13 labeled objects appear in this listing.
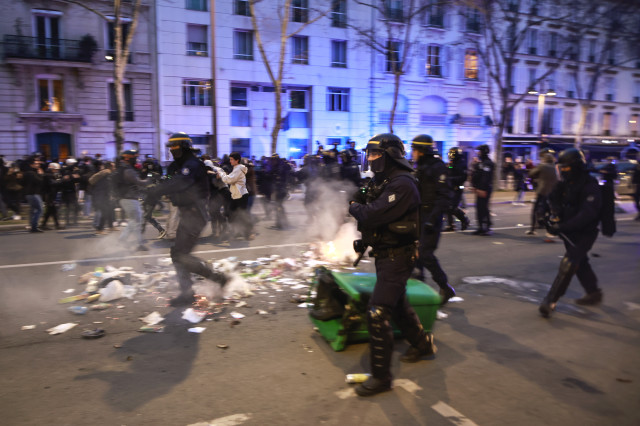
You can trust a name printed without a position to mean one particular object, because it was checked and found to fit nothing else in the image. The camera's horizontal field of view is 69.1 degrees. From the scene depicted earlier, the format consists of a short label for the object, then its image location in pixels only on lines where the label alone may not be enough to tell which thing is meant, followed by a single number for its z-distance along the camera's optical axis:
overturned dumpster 3.98
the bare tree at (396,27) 29.73
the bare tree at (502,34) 20.84
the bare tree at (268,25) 27.48
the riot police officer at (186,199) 5.11
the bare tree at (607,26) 18.77
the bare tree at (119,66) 14.95
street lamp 23.68
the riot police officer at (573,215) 4.87
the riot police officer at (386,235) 3.37
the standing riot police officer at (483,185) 10.01
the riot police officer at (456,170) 8.41
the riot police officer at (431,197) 5.05
